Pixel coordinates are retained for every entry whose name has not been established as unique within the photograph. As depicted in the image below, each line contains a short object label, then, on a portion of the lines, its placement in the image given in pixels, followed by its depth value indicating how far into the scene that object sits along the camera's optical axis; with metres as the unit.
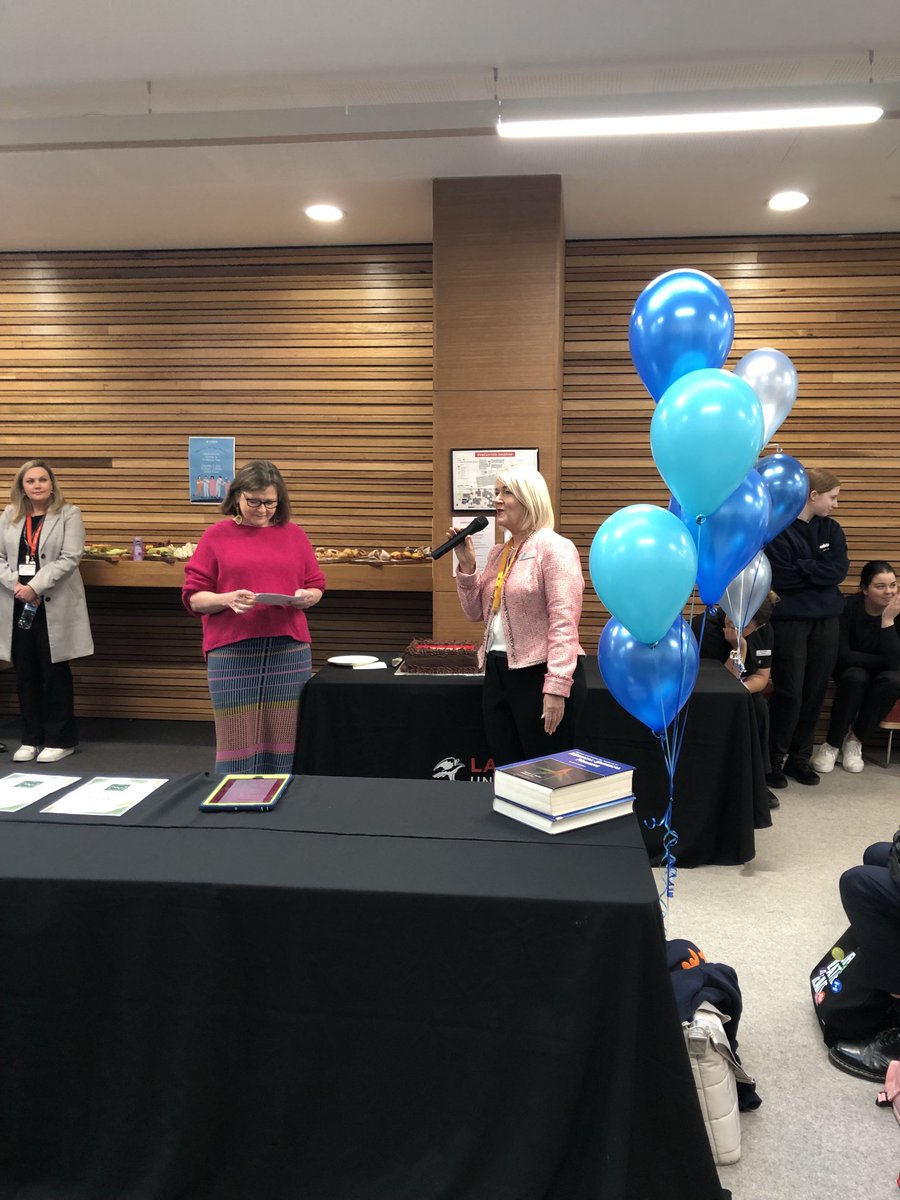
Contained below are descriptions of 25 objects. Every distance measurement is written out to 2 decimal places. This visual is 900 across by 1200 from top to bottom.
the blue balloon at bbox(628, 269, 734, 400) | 2.39
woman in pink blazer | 2.82
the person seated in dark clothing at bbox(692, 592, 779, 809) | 4.06
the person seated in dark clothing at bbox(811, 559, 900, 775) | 4.99
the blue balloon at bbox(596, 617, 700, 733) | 2.41
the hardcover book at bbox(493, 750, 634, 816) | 1.85
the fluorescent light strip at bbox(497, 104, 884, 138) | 3.32
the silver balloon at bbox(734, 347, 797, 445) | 3.08
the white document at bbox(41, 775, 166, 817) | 1.97
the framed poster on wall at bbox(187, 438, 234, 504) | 5.83
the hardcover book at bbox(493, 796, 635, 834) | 1.85
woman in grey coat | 5.07
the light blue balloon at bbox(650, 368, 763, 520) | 2.13
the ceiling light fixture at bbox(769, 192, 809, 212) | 4.61
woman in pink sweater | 3.32
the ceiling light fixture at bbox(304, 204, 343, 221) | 4.84
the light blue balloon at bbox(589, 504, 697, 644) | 2.15
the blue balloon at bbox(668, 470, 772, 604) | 2.47
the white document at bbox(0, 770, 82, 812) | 2.00
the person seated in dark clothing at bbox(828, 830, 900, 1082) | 2.23
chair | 4.98
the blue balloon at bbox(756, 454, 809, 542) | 3.53
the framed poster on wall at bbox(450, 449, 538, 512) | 4.57
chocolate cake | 3.78
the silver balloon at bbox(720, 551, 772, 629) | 3.34
